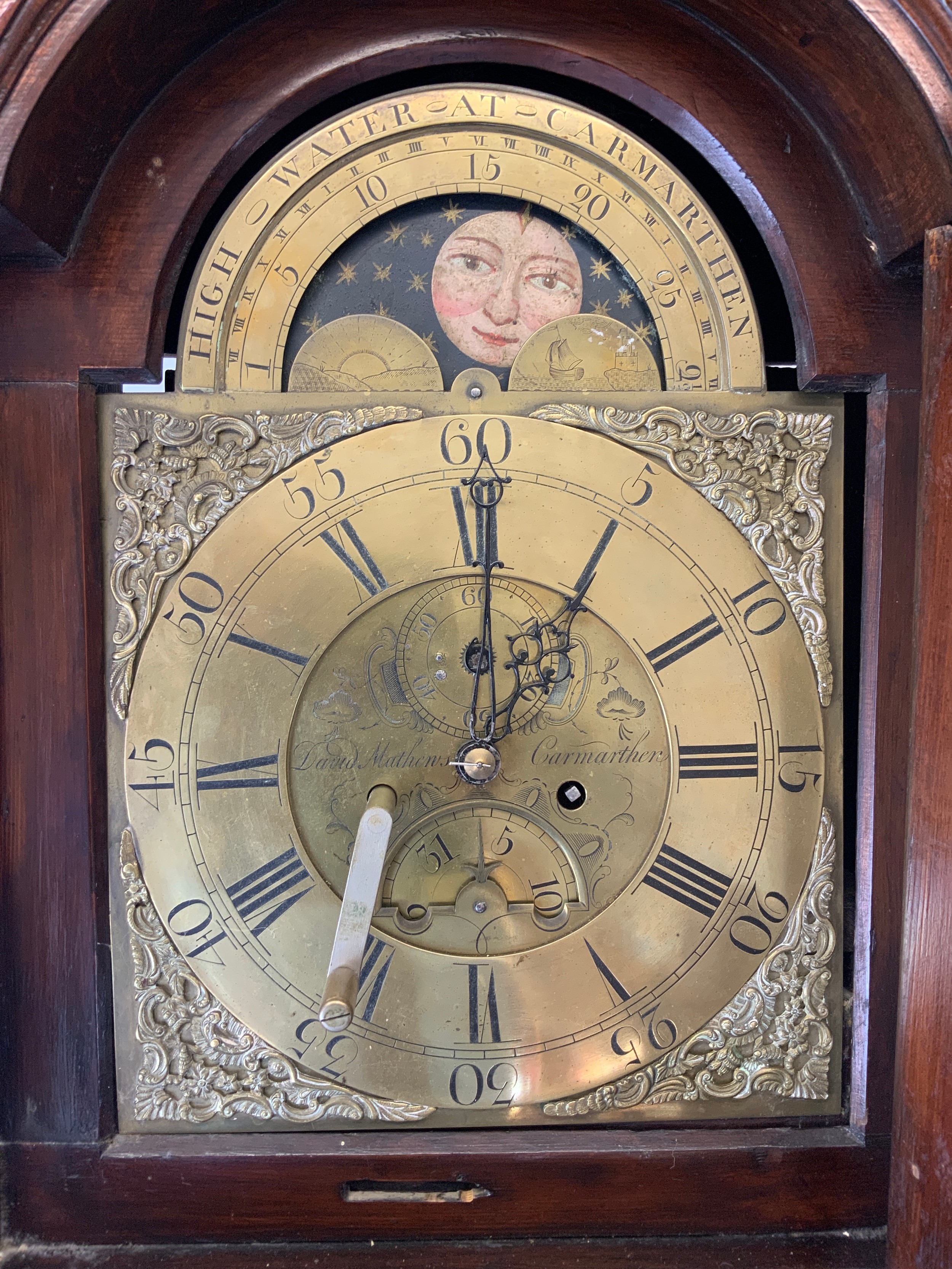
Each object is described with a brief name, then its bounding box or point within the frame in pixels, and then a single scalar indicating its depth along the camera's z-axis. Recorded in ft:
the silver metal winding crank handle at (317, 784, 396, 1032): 1.23
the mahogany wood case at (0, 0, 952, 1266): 1.35
